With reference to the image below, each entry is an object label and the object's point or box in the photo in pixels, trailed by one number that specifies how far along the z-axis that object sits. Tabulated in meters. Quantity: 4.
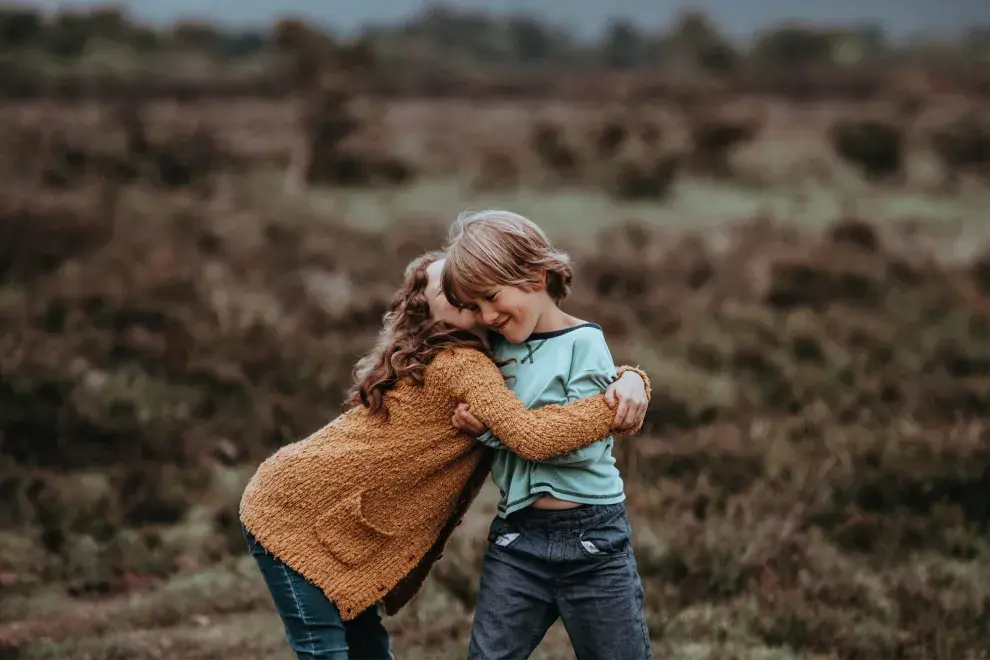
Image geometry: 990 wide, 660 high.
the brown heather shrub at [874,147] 31.17
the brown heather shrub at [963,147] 31.17
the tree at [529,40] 88.12
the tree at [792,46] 80.31
